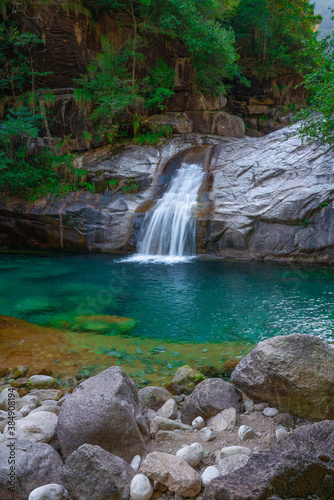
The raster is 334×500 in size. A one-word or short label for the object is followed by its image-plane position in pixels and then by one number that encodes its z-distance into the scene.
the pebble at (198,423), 3.17
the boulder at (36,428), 2.84
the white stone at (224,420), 3.07
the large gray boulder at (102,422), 2.67
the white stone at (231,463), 2.37
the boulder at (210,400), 3.32
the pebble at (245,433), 2.85
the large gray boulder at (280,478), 1.74
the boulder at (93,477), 2.16
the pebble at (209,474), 2.30
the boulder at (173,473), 2.21
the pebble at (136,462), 2.57
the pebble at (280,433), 2.84
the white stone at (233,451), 2.56
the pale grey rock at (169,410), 3.49
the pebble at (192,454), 2.51
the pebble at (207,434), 2.89
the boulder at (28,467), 2.29
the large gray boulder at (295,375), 3.12
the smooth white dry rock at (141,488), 2.21
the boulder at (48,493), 2.19
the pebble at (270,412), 3.21
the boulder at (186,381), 4.22
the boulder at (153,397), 3.70
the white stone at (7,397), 3.70
